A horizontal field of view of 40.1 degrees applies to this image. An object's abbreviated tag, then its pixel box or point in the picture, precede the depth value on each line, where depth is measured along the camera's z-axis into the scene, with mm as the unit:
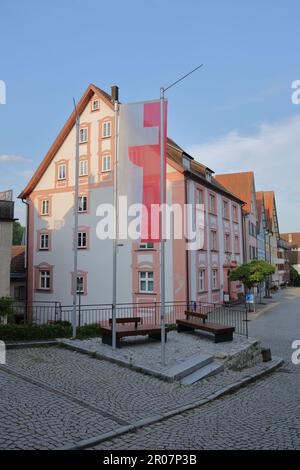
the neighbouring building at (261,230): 48969
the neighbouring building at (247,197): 40412
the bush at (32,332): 11805
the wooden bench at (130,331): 11820
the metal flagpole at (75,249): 12430
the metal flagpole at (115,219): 11469
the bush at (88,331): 13142
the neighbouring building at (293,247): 94688
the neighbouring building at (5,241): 19312
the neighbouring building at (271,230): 58094
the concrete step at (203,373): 9188
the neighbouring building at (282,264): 67769
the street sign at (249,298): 23953
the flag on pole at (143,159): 10820
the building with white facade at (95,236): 24219
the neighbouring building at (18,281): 31031
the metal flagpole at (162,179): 10047
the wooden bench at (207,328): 12891
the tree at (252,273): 28172
